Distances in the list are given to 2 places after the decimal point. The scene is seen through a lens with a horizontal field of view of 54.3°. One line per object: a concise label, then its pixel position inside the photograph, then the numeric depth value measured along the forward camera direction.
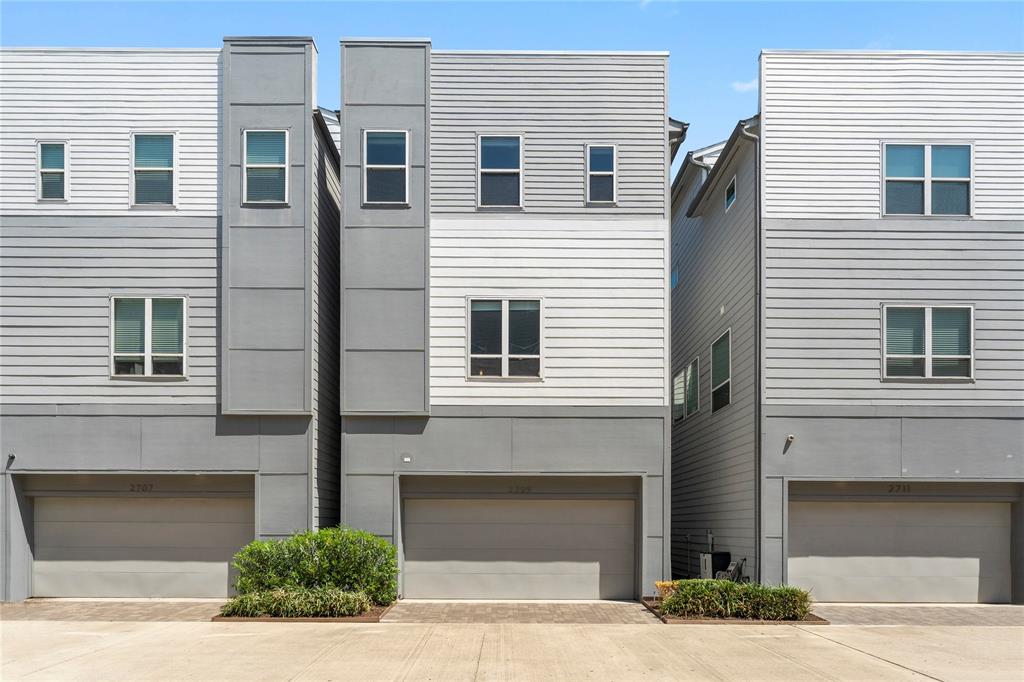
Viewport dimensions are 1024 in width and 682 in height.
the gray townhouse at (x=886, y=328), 16.41
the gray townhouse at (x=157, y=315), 16.59
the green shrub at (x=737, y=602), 14.49
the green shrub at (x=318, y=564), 15.39
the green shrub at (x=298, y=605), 14.57
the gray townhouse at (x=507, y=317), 16.81
